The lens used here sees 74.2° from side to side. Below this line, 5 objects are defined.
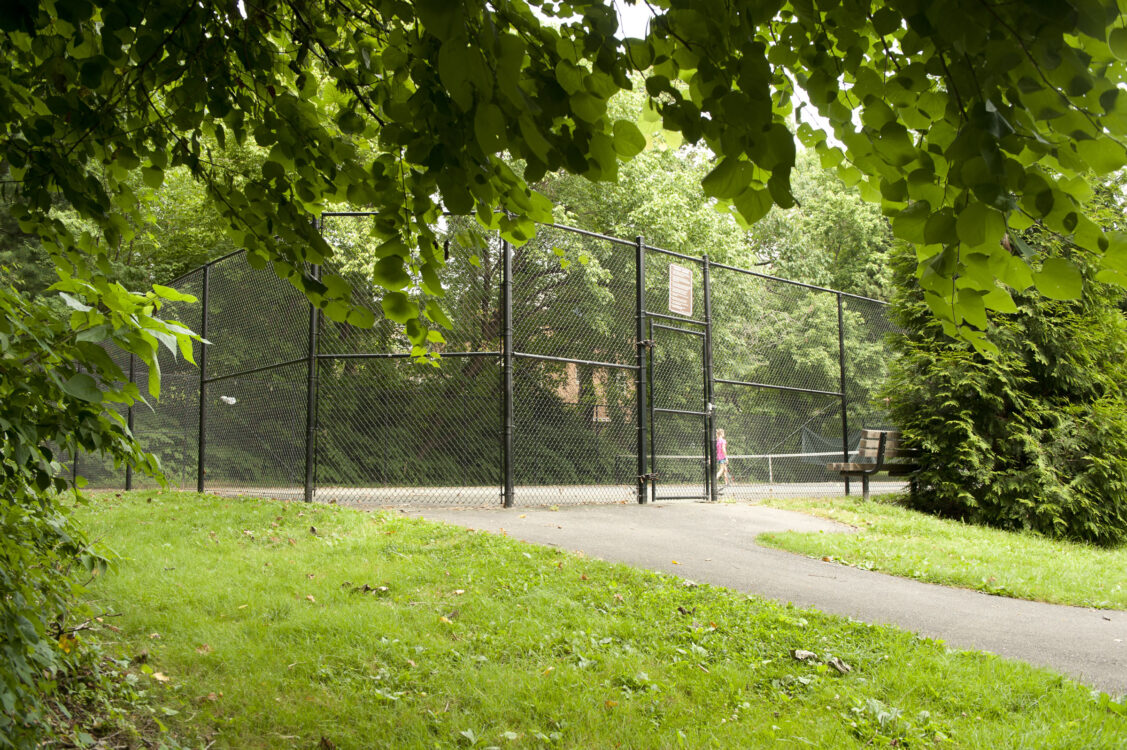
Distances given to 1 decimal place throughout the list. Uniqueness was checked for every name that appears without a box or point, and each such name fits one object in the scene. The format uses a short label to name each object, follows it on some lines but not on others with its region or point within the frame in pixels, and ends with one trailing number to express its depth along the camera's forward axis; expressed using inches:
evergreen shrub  327.3
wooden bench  361.7
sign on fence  355.6
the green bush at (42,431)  70.8
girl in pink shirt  498.0
